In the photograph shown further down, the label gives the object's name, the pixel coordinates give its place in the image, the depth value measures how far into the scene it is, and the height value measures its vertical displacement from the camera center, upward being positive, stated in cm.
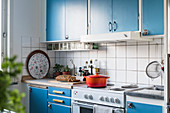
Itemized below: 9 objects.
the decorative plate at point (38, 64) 410 -14
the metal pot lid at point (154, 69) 302 -17
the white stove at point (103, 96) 268 -48
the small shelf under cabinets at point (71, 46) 374 +16
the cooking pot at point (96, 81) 303 -32
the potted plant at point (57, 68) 429 -22
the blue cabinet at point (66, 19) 361 +58
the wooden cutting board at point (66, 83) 334 -38
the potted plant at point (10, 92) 59 -9
